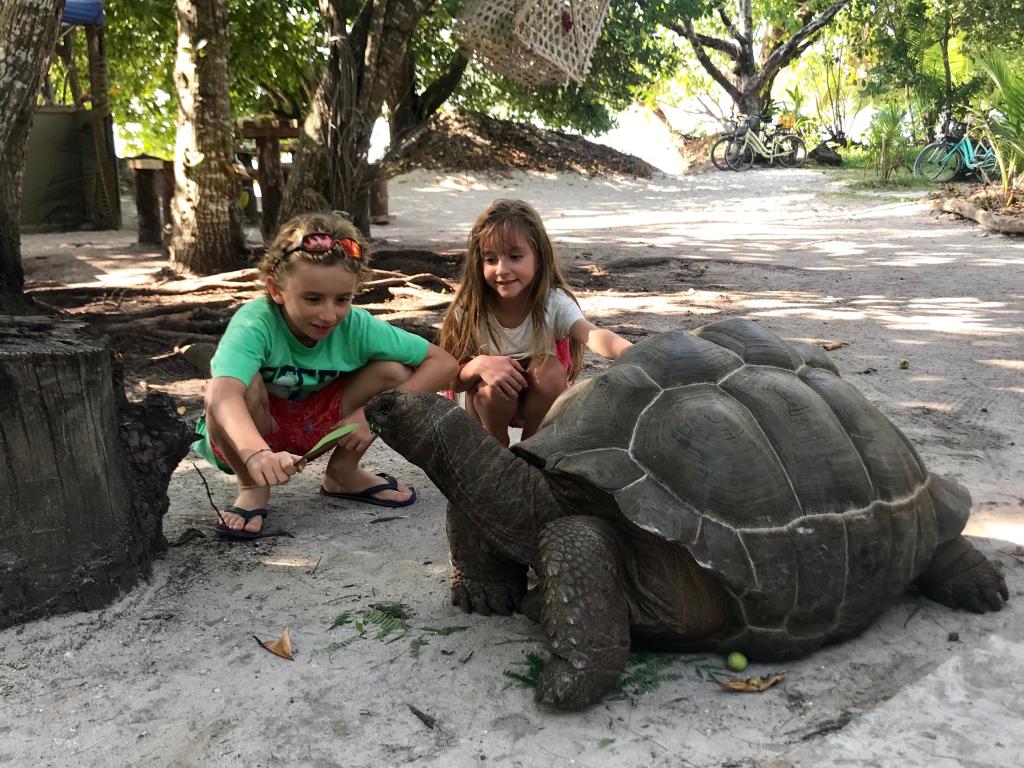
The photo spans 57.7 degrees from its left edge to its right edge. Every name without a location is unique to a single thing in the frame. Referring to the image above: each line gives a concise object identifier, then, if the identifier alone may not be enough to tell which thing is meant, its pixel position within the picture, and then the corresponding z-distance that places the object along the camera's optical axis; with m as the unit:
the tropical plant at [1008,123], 10.38
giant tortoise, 1.97
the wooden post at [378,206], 11.35
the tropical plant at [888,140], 14.62
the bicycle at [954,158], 14.04
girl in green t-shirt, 2.64
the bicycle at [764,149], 19.61
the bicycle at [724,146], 20.02
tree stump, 2.18
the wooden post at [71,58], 11.66
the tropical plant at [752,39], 21.61
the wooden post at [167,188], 9.34
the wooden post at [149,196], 8.95
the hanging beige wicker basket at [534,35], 6.46
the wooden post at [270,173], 8.82
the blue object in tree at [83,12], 8.96
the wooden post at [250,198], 10.20
